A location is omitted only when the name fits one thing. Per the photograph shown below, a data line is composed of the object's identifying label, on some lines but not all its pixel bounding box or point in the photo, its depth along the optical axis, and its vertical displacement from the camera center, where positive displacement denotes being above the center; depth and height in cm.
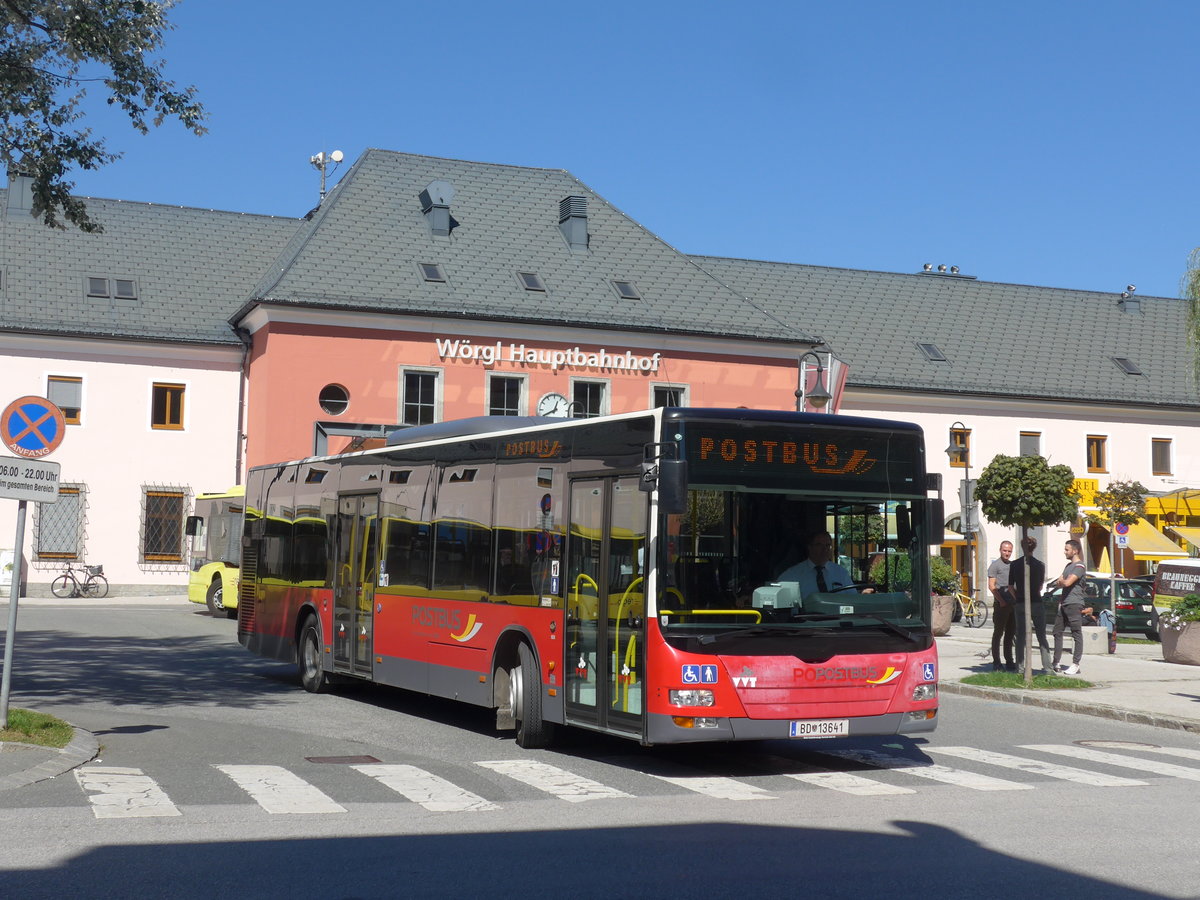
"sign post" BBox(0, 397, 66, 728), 1177 +84
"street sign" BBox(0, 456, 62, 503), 1179 +68
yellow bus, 3203 +39
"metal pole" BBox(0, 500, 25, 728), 1144 -57
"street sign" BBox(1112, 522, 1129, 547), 3562 +125
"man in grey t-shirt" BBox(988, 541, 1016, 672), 2002 -40
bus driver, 1098 +6
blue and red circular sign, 1227 +116
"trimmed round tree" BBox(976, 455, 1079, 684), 1867 +115
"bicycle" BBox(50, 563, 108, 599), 3931 -53
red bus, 1067 -4
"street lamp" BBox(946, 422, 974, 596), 2336 +126
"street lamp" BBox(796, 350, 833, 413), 2241 +289
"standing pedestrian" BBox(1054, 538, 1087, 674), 1985 -24
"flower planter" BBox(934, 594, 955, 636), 3112 -73
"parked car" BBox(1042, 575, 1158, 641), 3172 -48
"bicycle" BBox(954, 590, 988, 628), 3678 -79
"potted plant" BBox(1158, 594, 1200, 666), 2305 -76
